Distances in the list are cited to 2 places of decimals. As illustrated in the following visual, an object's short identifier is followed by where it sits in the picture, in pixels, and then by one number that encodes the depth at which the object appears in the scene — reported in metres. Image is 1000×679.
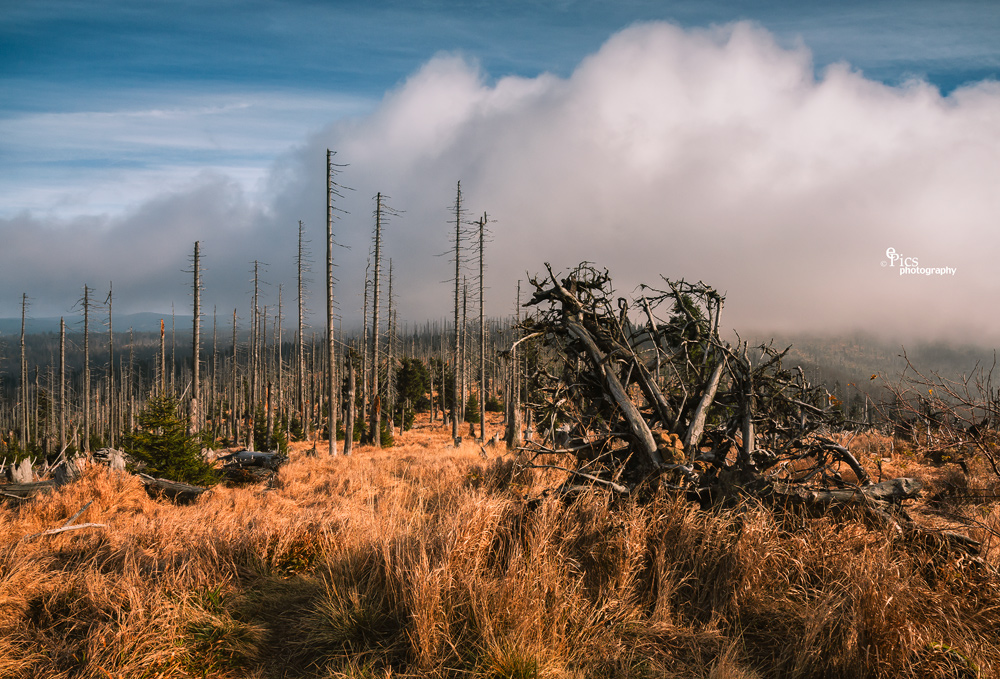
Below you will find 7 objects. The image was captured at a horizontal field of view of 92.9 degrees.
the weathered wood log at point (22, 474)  10.15
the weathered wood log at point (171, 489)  9.95
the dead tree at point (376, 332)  26.62
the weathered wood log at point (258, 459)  14.15
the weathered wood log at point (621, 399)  4.41
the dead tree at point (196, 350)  22.82
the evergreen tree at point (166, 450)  12.12
